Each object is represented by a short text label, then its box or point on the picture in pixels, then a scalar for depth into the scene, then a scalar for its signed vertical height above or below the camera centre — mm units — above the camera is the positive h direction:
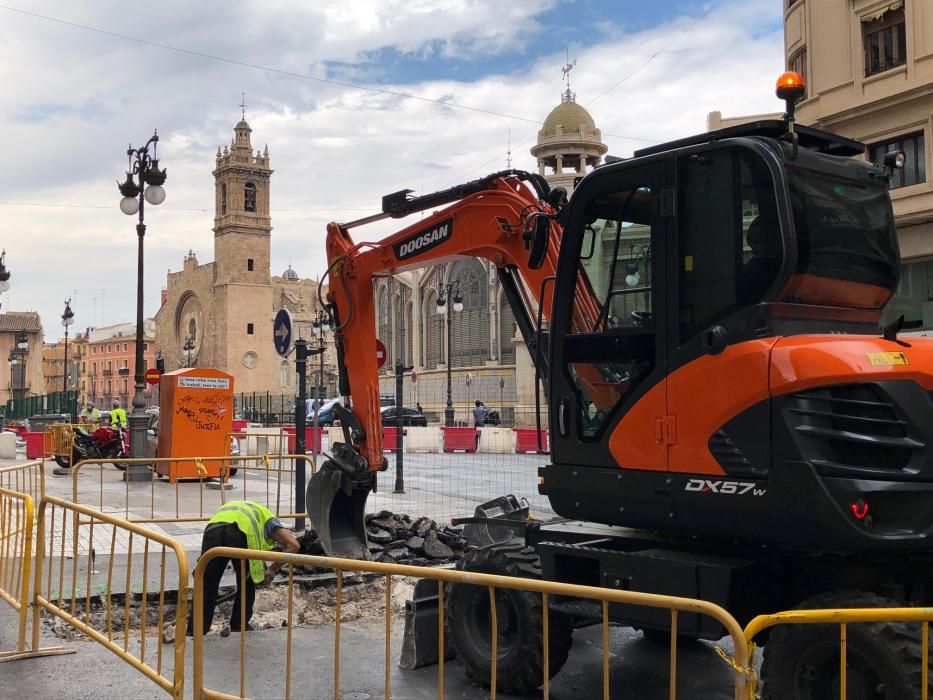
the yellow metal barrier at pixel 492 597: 3168 -753
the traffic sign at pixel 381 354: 8729 +484
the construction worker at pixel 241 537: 6852 -963
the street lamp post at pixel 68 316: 38812 +3736
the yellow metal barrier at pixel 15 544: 6688 -1064
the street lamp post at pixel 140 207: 19312 +4295
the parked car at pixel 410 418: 36362 -535
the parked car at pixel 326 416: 38312 -430
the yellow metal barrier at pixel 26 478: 9976 -869
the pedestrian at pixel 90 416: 28994 -311
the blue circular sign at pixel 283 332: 11641 +917
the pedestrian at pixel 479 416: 36438 -441
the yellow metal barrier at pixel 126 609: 4824 -1309
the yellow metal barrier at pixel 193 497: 12750 -1528
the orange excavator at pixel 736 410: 4250 -27
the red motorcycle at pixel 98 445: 20906 -863
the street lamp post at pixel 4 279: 24658 +3401
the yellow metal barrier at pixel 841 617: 3141 -732
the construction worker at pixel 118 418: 23250 -306
